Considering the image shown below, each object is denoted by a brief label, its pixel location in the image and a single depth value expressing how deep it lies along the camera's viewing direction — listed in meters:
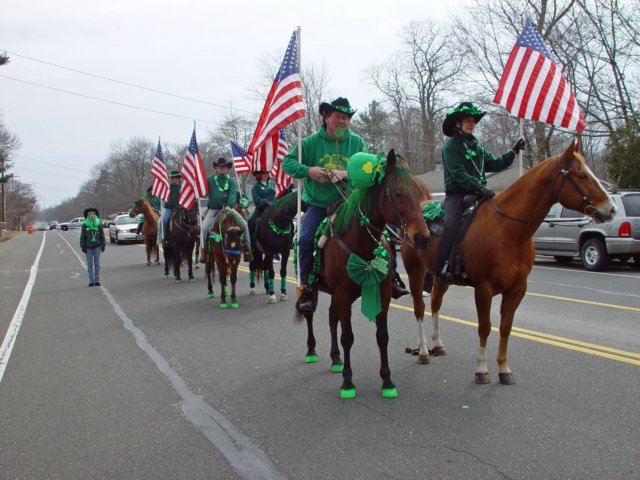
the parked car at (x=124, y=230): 31.25
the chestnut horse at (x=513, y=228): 4.82
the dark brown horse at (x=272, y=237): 9.93
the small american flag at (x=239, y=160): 14.07
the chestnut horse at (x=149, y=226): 18.64
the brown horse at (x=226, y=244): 10.07
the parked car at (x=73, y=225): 86.78
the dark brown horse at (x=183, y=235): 13.92
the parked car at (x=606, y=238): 13.80
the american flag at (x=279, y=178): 12.31
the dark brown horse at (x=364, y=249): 4.61
